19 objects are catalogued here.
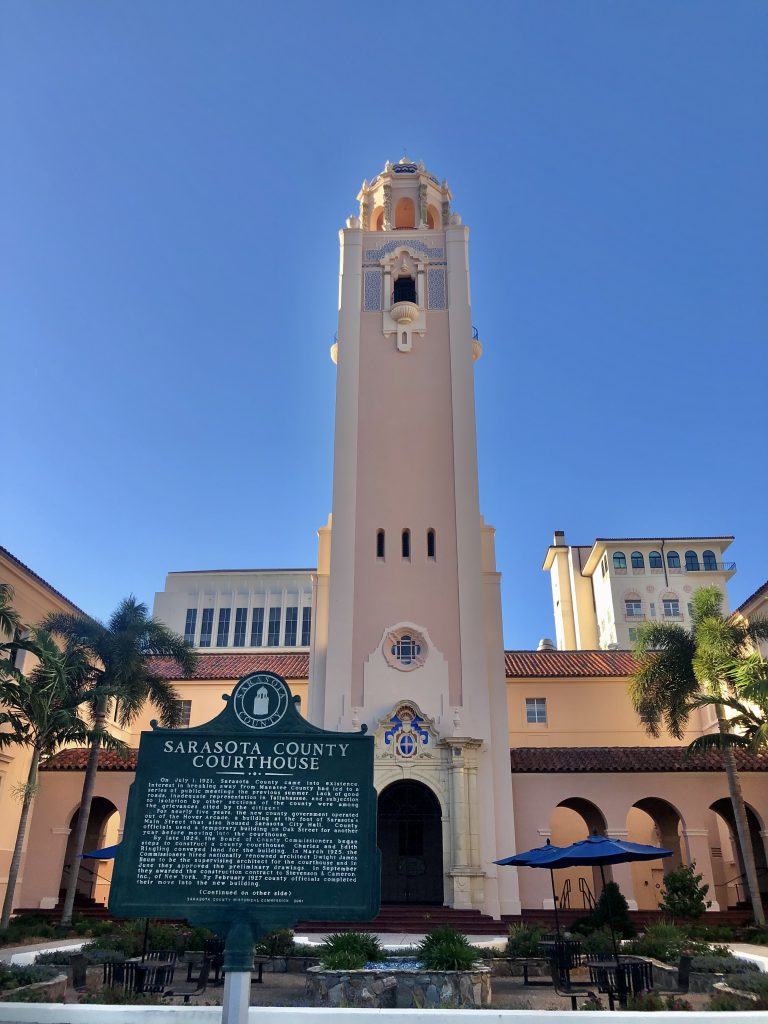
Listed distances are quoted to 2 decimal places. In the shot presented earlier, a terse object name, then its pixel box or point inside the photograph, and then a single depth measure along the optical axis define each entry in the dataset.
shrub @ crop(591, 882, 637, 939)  20.31
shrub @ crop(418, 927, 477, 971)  13.05
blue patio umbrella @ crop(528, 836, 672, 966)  15.67
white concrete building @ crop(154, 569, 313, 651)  67.50
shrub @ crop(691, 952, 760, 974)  14.00
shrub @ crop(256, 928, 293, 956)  17.34
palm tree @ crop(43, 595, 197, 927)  25.42
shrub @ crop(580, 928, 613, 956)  17.42
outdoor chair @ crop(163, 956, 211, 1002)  14.46
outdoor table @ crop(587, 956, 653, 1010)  12.45
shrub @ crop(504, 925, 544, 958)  17.41
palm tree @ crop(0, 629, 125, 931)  21.62
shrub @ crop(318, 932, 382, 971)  13.51
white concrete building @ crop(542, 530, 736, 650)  59.00
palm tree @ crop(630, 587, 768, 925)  24.33
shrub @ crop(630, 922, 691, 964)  15.99
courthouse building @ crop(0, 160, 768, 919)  26.20
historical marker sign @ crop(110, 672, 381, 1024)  7.29
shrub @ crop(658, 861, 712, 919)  23.75
